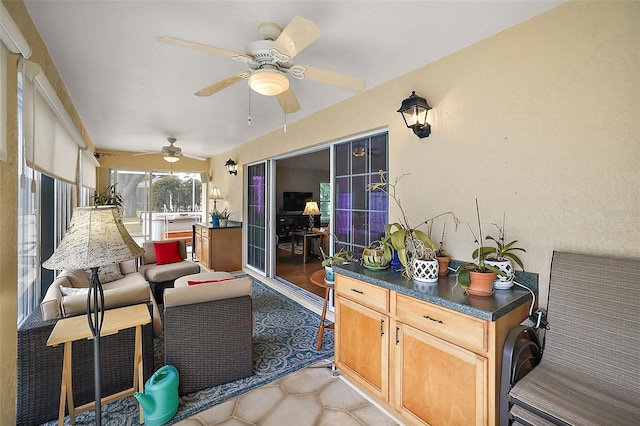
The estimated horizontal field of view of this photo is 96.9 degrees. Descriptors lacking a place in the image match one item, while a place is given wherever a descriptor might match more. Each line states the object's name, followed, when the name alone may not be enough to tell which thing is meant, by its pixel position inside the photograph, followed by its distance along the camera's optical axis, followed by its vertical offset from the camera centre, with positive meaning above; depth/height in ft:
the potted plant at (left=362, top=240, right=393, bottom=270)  7.43 -1.17
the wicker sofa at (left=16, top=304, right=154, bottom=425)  5.84 -3.50
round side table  8.83 -2.34
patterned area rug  6.49 -4.48
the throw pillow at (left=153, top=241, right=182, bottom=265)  14.33 -2.10
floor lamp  4.75 -0.62
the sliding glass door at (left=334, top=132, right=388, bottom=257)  9.60 +0.66
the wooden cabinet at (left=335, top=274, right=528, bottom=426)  4.86 -2.90
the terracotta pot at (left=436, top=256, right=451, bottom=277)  7.02 -1.27
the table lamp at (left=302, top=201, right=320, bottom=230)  24.78 +0.20
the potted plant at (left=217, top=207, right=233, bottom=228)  19.85 -0.37
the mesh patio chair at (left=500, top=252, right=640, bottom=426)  4.14 -2.34
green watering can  5.99 -4.03
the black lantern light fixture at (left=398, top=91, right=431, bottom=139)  7.50 +2.68
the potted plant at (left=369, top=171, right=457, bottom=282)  6.44 -0.98
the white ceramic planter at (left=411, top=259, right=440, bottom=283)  6.42 -1.31
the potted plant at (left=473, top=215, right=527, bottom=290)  5.92 -1.00
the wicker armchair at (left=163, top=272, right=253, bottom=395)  6.94 -3.08
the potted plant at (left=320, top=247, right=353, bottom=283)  8.98 -1.60
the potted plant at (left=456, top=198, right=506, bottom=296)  5.47 -1.25
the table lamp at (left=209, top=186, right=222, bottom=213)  21.66 +1.36
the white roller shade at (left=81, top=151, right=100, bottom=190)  14.54 +2.40
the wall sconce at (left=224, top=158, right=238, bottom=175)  19.43 +3.15
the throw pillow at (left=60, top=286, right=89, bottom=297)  7.15 -2.03
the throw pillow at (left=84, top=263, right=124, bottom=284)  11.31 -2.54
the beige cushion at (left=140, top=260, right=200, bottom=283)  12.90 -2.77
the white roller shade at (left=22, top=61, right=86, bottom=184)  6.12 +2.28
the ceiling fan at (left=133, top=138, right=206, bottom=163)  16.37 +3.48
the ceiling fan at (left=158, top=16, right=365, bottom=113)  4.93 +3.06
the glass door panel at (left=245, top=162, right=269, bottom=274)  17.08 -0.31
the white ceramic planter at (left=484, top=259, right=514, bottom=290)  5.91 -1.32
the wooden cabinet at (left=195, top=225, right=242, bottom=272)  18.43 -2.43
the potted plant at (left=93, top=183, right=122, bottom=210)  18.17 +0.90
